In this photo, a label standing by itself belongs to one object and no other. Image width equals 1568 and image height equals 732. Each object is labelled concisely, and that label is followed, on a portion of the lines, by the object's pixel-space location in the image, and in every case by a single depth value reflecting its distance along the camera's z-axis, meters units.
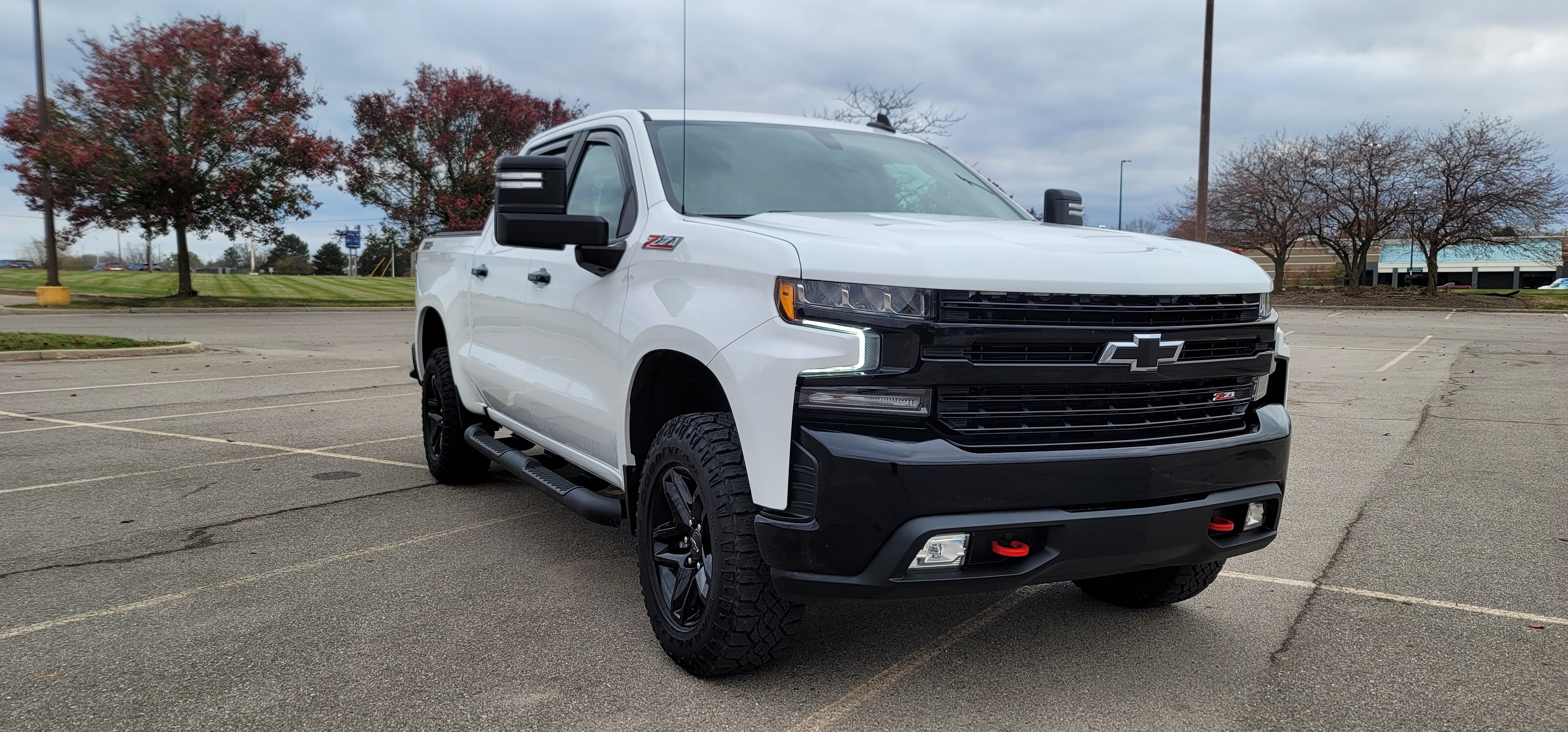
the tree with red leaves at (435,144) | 35.06
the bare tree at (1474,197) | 36.97
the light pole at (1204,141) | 19.33
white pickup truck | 2.89
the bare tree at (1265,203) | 42.41
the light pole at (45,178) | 26.45
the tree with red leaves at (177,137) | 26.77
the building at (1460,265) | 42.25
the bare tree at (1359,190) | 39.31
